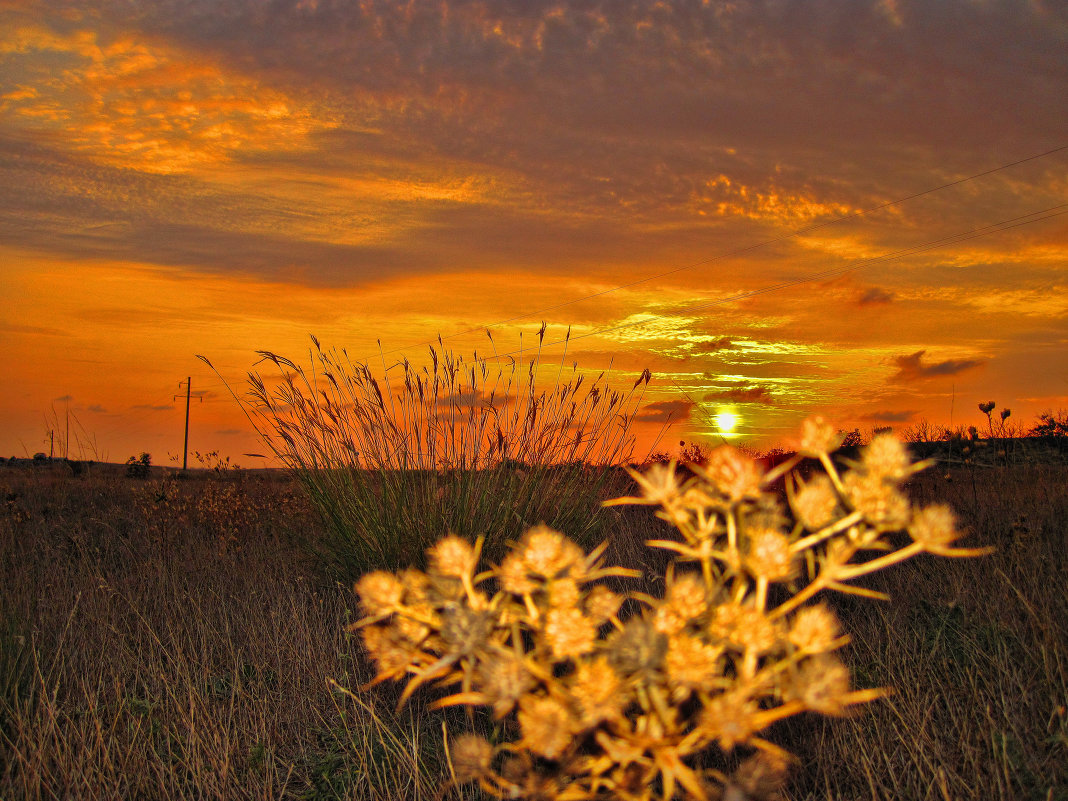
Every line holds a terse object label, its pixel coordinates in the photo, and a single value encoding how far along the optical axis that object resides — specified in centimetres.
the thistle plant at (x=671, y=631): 108
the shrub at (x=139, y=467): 1546
